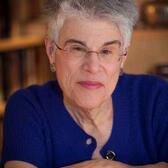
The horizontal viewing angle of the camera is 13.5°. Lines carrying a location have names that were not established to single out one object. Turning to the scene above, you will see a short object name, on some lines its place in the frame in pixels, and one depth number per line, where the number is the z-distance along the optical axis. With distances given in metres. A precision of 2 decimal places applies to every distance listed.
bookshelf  4.51
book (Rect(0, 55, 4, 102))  4.54
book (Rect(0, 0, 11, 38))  4.40
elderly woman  2.14
